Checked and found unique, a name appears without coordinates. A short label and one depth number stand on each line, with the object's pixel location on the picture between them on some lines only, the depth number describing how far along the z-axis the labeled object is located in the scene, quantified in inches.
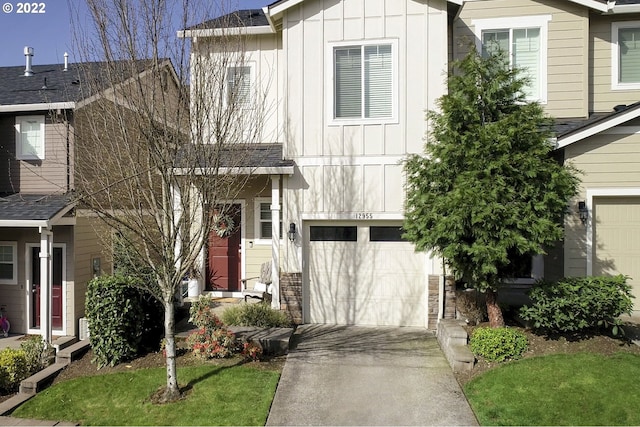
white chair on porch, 386.3
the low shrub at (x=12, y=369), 281.7
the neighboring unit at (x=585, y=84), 327.3
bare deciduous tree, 223.6
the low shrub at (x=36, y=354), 301.0
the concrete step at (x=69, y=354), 306.4
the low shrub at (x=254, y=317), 331.9
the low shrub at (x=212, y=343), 280.4
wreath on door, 426.0
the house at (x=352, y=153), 352.5
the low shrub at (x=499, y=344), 257.6
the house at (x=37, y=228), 399.5
